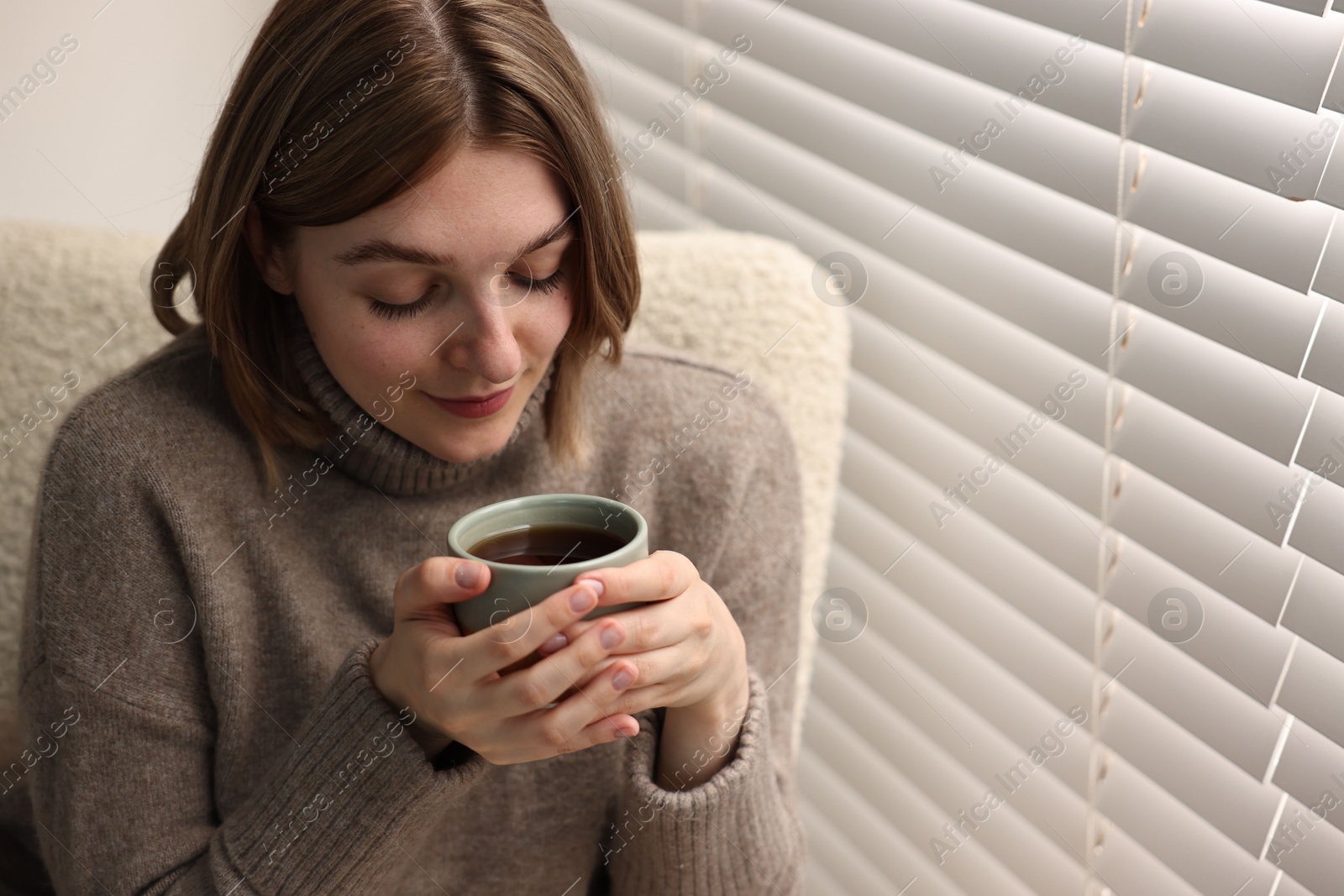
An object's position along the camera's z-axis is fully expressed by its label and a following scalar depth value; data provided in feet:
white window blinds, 2.99
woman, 2.83
